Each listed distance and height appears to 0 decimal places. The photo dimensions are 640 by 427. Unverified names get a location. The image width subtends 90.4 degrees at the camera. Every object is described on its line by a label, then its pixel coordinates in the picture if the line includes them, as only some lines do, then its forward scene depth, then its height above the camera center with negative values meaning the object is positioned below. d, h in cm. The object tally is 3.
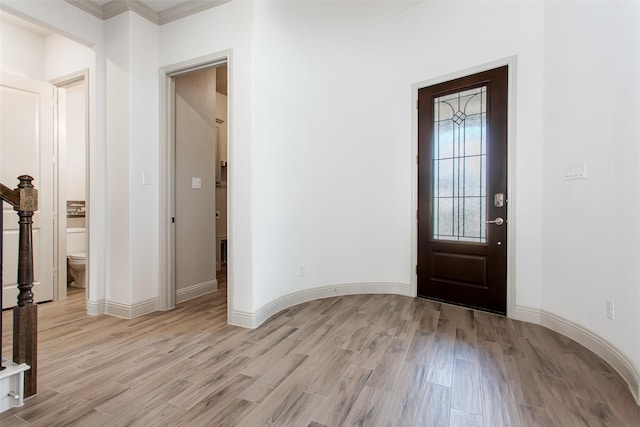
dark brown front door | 290 +16
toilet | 372 -58
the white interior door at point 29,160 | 303 +47
